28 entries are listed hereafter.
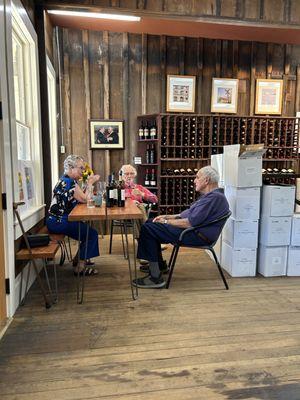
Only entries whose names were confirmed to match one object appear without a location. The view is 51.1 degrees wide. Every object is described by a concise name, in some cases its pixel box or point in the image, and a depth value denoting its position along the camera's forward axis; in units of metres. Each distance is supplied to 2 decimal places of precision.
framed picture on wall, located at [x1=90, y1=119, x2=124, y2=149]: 5.34
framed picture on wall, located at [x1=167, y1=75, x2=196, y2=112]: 5.44
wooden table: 2.63
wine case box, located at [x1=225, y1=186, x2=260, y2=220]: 3.41
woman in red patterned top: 3.92
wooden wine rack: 5.17
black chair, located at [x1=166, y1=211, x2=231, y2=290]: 3.01
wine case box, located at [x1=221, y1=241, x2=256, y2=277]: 3.48
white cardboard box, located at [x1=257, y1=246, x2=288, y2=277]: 3.46
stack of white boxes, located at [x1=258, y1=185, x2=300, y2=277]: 3.39
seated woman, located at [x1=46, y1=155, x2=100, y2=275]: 3.31
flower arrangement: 3.79
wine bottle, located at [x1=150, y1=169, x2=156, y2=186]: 5.26
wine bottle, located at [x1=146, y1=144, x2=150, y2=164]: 5.29
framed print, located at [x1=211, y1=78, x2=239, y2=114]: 5.55
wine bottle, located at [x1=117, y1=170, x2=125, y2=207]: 3.04
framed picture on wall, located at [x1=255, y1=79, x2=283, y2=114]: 5.68
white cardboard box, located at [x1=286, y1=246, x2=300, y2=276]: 3.50
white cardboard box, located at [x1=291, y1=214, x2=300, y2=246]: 3.43
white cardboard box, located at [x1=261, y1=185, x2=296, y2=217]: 3.37
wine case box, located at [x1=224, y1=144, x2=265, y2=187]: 3.35
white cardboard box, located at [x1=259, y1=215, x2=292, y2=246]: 3.40
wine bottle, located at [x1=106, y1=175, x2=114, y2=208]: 3.00
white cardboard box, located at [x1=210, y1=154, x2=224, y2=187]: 3.92
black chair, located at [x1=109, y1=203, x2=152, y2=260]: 4.16
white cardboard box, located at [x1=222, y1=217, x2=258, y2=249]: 3.44
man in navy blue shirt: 3.01
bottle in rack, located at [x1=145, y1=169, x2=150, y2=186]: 5.29
